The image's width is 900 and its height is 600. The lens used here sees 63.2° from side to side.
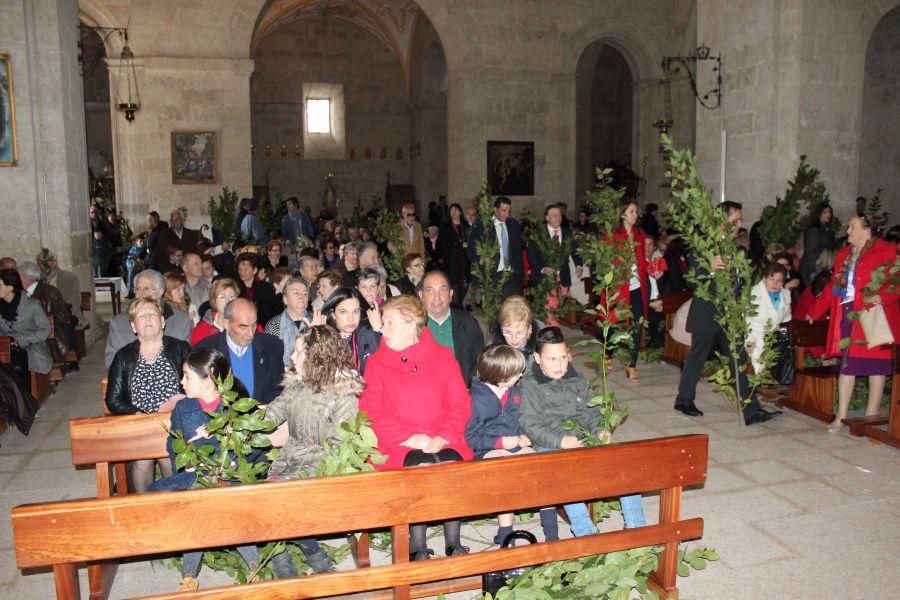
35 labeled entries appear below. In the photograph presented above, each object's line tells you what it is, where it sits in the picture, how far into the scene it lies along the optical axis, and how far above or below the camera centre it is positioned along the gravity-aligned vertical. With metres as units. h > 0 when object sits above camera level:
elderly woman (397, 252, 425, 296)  6.65 -0.56
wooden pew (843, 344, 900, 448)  5.36 -1.64
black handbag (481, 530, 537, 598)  3.09 -1.56
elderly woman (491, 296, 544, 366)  4.30 -0.66
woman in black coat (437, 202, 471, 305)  11.07 -0.74
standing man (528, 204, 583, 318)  8.73 -0.51
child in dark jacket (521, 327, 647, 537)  3.67 -1.00
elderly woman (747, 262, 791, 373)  6.30 -0.87
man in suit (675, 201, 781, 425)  6.08 -1.22
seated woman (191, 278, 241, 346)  5.12 -0.68
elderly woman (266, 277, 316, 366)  5.27 -0.77
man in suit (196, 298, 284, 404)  4.42 -0.85
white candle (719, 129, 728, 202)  10.23 +0.41
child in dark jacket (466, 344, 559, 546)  3.80 -1.06
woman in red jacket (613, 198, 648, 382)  7.12 -0.65
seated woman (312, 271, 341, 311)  5.55 -0.56
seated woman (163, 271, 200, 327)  5.72 -0.63
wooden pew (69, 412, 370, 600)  3.60 -1.16
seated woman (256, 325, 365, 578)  3.48 -0.94
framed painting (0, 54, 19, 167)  8.35 +1.06
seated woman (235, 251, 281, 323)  6.54 -0.70
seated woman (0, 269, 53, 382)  6.56 -1.02
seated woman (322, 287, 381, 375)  4.51 -0.70
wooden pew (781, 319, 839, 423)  6.04 -1.43
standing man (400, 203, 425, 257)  10.45 -0.35
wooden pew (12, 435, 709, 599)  2.39 -1.07
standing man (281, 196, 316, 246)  13.83 -0.29
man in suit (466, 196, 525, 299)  8.85 -0.42
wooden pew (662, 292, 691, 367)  8.02 -1.30
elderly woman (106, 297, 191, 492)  4.27 -0.96
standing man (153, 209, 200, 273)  10.84 -0.47
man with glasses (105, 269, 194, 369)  4.96 -0.79
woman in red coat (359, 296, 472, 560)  3.62 -0.96
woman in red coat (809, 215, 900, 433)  5.59 -0.75
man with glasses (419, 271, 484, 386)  4.86 -0.78
